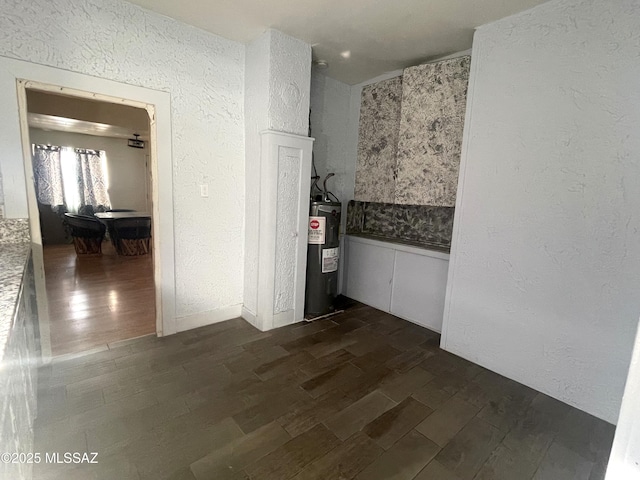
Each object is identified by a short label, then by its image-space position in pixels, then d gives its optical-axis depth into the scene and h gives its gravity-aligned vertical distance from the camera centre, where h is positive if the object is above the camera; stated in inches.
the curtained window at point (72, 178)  259.0 +2.1
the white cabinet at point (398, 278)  116.3 -35.4
